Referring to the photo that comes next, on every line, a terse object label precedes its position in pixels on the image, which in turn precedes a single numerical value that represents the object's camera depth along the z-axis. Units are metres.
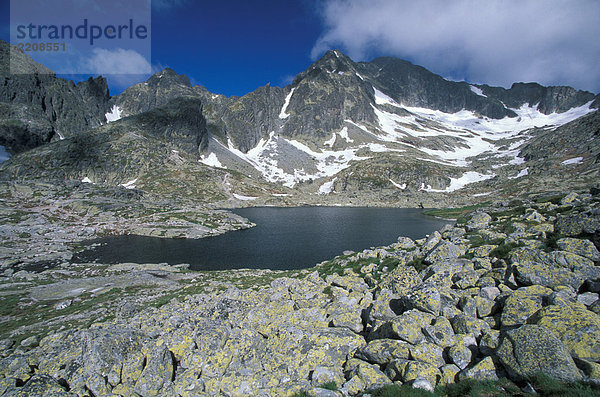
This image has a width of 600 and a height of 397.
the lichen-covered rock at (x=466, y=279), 13.37
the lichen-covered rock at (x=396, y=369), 8.95
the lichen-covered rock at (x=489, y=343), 9.06
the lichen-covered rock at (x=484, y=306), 11.12
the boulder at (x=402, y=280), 14.84
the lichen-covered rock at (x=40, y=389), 9.50
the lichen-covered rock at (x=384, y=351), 9.75
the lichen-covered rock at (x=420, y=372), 8.59
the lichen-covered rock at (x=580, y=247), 12.17
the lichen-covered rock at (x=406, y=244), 26.90
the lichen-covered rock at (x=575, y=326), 7.72
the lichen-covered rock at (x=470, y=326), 10.03
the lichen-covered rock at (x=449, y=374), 8.48
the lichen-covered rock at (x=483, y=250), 16.27
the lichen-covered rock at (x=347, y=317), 12.96
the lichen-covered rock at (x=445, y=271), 14.25
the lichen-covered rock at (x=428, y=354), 9.27
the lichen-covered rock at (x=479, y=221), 24.21
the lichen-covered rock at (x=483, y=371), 8.15
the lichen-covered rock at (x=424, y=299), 11.52
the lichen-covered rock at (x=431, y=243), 20.45
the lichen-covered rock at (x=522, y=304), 9.83
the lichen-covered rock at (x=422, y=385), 8.09
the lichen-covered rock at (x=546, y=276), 11.07
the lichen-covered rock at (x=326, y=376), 9.85
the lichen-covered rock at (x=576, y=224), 13.92
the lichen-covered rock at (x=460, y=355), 9.02
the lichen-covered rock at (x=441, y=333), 9.93
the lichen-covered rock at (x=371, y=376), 9.06
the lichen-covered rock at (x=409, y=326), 10.42
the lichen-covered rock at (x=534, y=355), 7.39
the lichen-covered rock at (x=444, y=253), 17.75
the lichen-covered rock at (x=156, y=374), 10.64
